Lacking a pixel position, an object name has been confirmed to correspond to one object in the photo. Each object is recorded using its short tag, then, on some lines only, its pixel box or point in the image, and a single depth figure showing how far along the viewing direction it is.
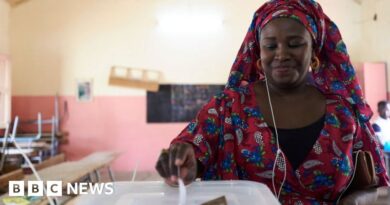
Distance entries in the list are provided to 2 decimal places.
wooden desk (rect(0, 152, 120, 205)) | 2.49
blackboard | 4.55
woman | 0.70
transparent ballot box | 0.57
